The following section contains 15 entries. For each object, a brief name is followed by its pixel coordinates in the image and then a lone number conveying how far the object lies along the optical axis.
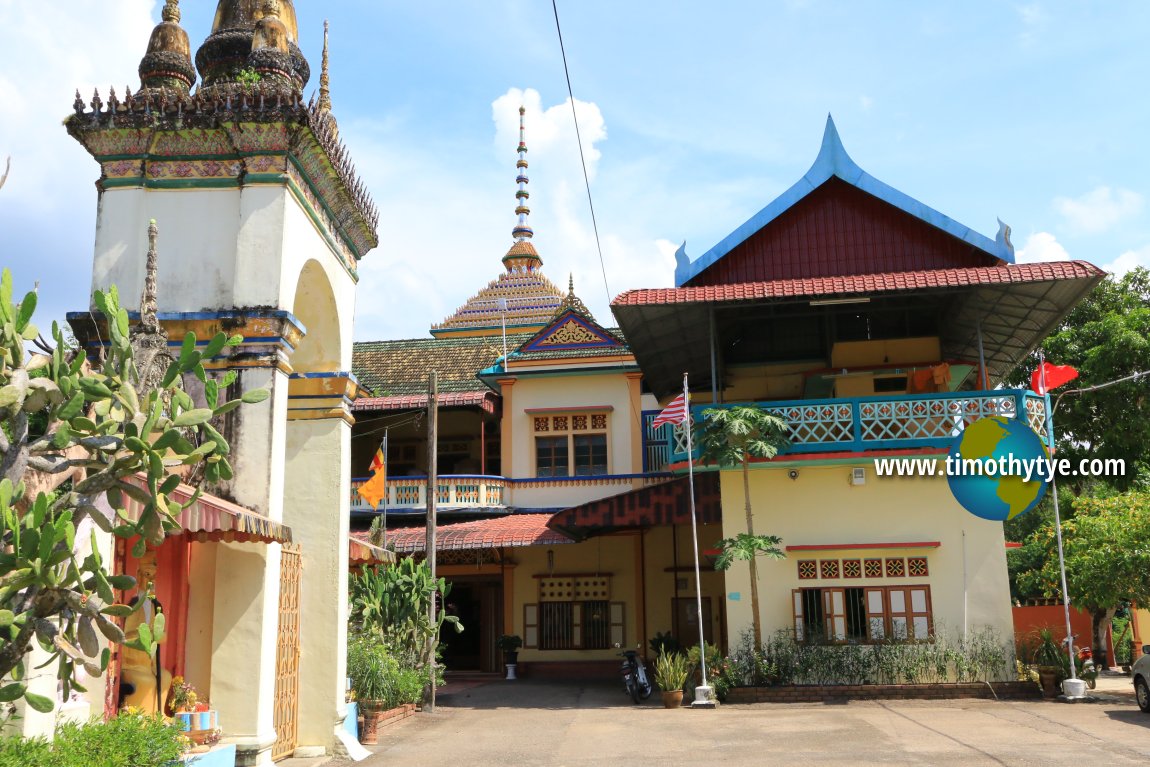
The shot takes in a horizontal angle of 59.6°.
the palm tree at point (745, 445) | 15.62
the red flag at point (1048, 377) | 16.16
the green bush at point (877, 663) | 15.36
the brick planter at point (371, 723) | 12.14
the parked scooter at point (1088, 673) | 14.98
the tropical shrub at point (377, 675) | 13.20
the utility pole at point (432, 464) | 16.91
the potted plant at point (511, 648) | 22.17
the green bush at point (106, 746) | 5.57
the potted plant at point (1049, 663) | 14.80
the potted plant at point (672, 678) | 15.40
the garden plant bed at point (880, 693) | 14.96
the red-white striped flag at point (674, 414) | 16.00
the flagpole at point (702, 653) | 15.06
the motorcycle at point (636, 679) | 16.02
